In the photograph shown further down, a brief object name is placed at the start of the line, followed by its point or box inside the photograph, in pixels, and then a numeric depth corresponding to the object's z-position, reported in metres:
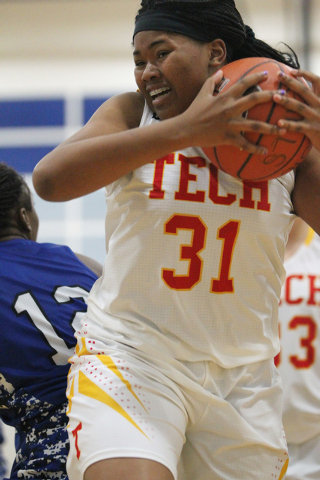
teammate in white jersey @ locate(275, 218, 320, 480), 6.44
